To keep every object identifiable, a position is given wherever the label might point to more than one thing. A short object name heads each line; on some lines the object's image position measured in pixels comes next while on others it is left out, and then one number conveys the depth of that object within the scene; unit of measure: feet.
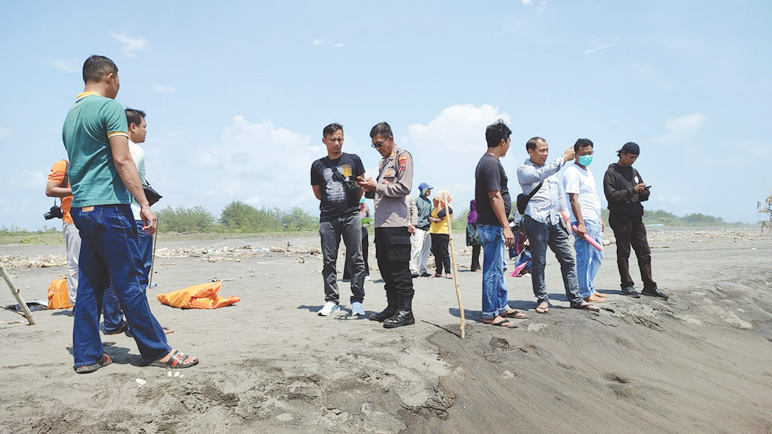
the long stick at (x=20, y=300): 15.21
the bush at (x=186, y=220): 124.06
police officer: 16.29
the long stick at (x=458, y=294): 15.11
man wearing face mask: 21.08
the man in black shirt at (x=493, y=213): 16.52
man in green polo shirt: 10.77
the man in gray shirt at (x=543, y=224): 18.76
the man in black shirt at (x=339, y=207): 18.03
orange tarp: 20.45
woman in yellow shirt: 33.86
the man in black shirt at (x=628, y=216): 23.26
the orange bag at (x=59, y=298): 20.48
